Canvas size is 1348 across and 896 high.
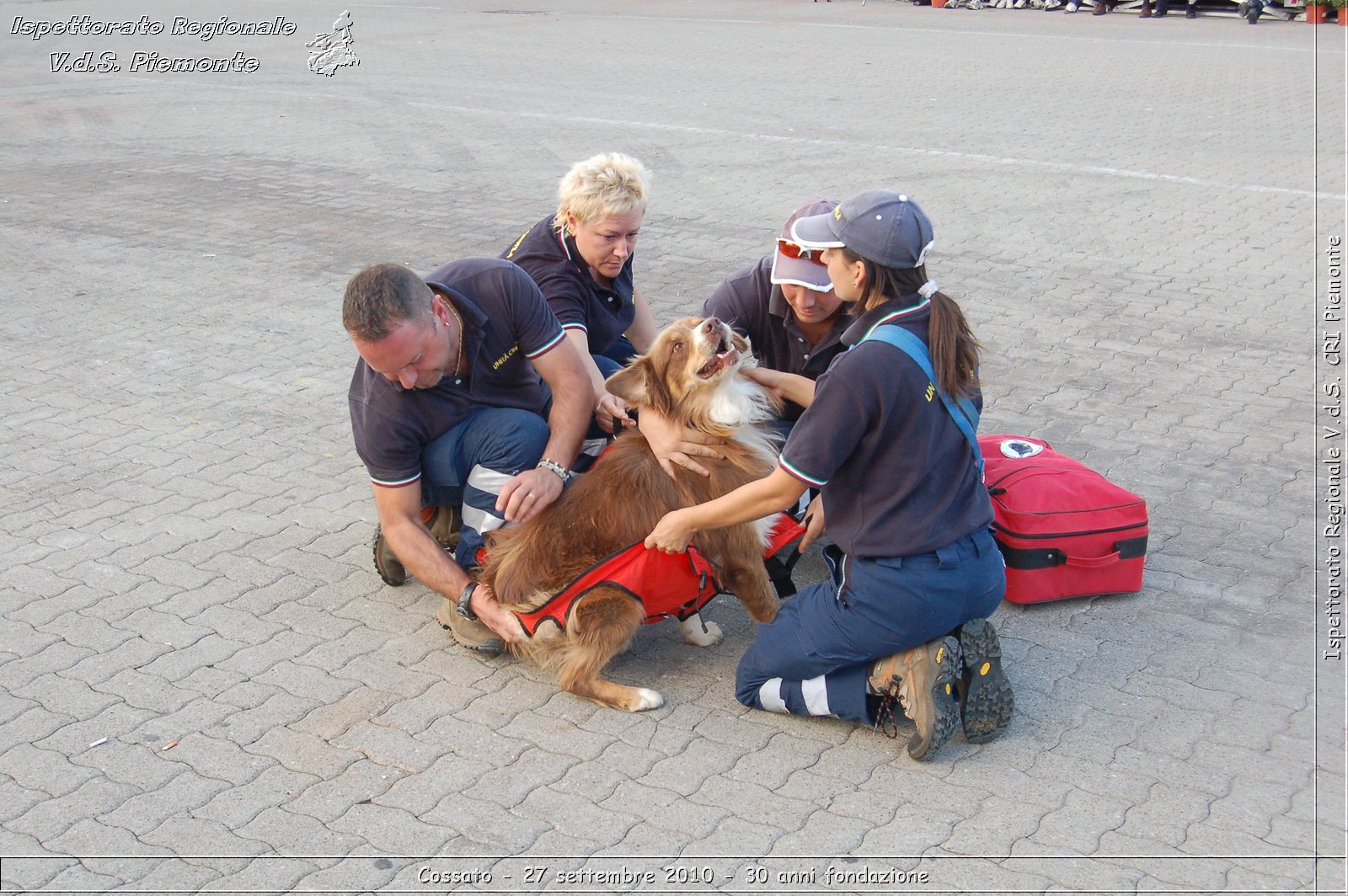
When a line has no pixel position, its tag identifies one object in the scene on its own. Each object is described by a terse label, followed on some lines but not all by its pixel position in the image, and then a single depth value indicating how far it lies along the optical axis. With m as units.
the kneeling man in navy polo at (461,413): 4.12
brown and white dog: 4.11
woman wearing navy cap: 3.46
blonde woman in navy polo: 4.96
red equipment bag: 4.55
